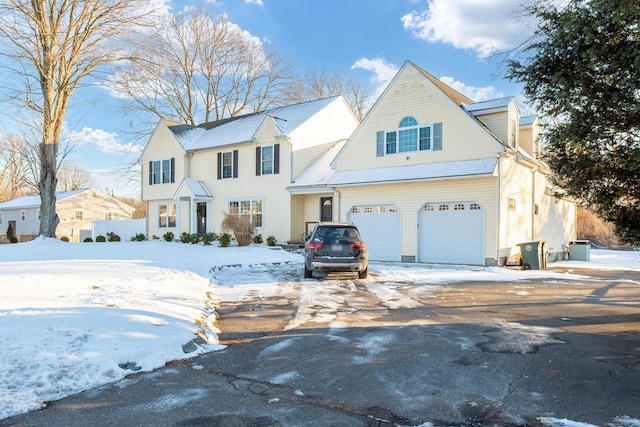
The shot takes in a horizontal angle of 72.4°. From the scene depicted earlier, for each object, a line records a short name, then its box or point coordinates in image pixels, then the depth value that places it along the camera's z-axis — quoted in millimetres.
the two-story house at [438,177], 16922
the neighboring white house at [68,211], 47125
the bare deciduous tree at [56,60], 22828
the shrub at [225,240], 22984
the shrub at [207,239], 24547
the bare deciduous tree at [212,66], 39125
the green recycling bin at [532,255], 17016
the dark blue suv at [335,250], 12539
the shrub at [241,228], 23391
